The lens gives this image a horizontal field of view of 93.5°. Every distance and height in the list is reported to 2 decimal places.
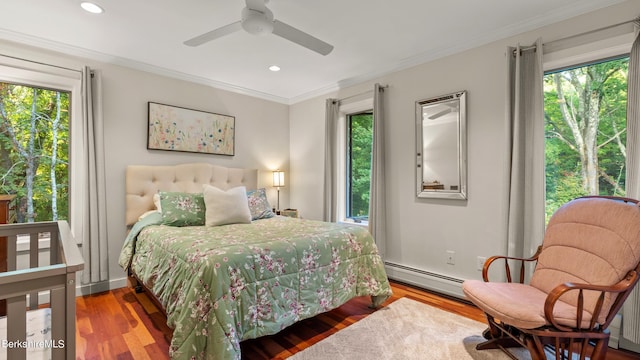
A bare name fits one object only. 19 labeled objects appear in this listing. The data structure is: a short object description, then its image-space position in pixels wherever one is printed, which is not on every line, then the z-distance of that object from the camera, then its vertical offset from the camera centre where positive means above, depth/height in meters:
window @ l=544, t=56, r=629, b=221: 2.28 +0.36
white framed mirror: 2.97 +0.29
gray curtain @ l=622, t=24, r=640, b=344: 1.99 +0.12
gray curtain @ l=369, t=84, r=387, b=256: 3.51 -0.05
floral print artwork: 3.49 +0.57
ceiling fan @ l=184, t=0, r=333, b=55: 1.95 +1.02
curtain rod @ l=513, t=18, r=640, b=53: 2.10 +1.07
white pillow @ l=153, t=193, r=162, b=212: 3.17 -0.26
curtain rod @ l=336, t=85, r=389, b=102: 3.59 +1.04
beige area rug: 2.00 -1.19
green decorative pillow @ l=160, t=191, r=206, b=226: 2.86 -0.32
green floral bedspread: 1.68 -0.68
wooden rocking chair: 1.61 -0.67
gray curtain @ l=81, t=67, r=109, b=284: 2.96 -0.09
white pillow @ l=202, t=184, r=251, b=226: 2.91 -0.31
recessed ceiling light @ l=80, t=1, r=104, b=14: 2.23 +1.28
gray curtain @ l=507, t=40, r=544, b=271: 2.42 +0.17
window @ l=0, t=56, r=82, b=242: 2.88 +0.39
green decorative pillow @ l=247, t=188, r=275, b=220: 3.42 -0.34
